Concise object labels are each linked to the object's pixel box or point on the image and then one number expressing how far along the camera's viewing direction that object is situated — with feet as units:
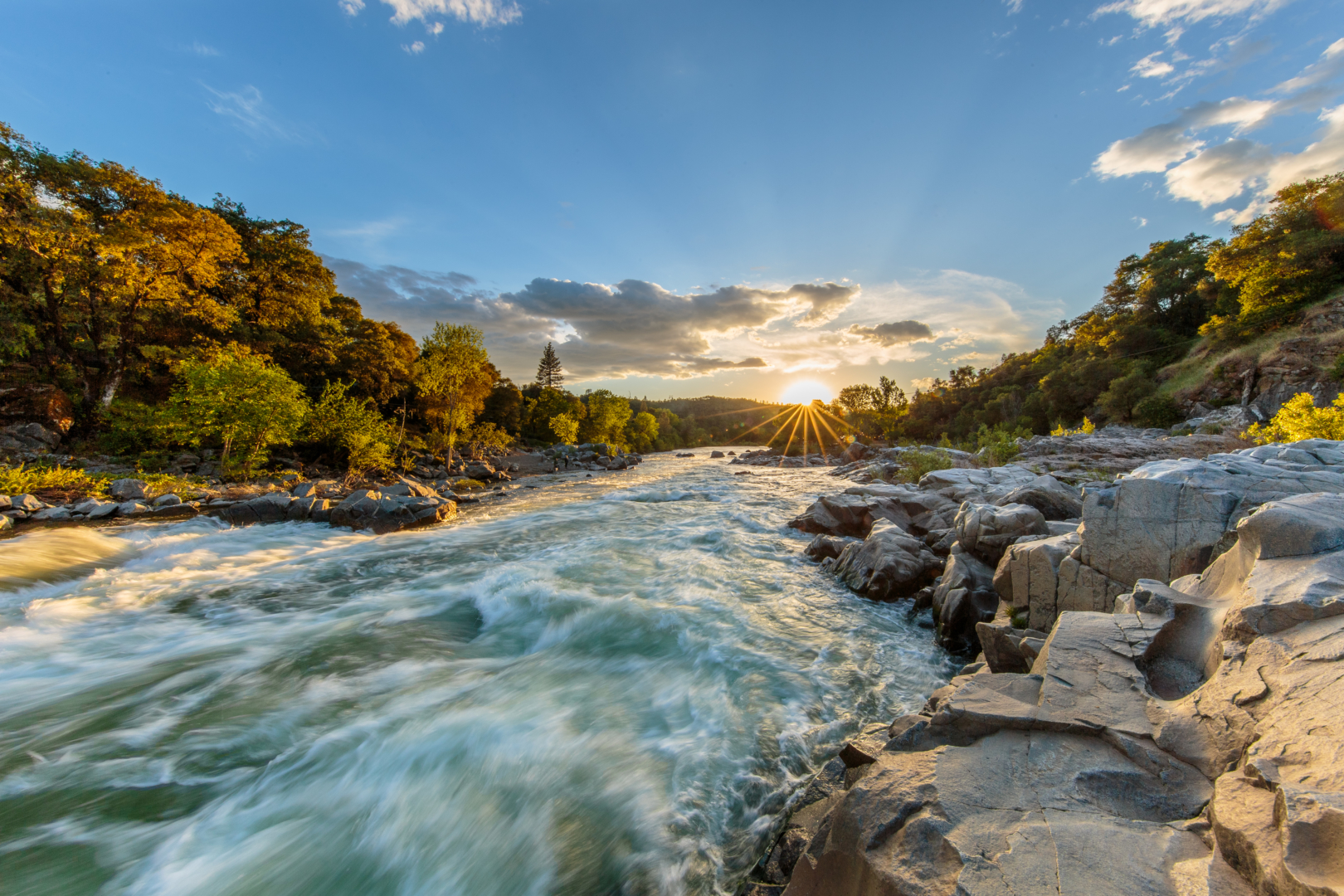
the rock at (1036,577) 19.90
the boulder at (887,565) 28.89
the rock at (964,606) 22.80
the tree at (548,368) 279.90
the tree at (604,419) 218.18
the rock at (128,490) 47.98
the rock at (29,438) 57.36
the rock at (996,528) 26.58
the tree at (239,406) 58.39
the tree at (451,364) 97.95
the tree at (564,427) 184.96
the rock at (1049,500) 32.31
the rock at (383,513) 48.11
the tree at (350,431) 75.31
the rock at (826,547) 36.14
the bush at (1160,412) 108.68
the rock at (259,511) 46.21
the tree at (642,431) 272.92
